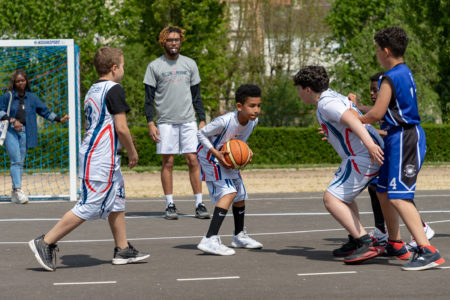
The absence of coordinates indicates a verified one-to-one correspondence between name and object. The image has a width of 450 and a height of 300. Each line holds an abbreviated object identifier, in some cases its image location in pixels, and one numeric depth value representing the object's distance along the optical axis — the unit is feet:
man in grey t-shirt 52.91
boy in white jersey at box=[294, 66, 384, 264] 34.23
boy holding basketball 38.27
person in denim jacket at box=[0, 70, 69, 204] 62.42
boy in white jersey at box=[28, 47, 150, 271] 33.92
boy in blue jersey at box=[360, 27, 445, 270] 32.97
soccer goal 63.63
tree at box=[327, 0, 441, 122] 127.97
